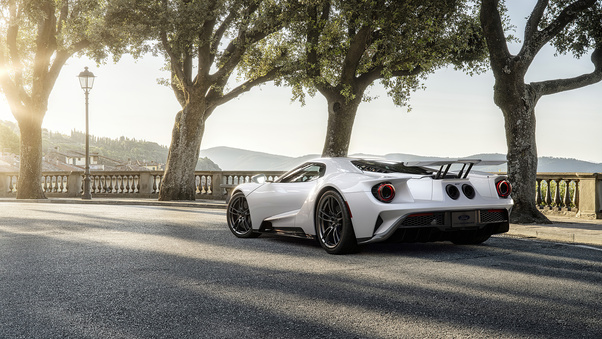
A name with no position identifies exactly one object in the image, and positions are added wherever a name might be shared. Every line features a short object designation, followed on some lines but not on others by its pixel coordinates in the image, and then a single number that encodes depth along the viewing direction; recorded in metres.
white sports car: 6.29
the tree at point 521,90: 11.72
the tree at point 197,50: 19.61
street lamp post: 23.80
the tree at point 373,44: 16.67
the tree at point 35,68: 24.16
